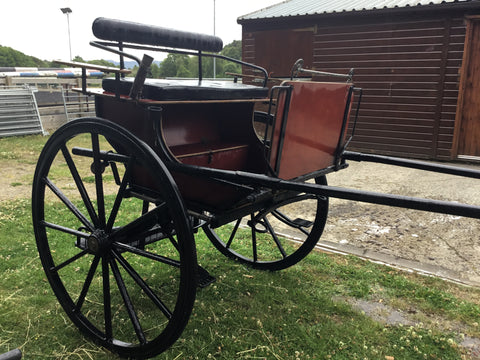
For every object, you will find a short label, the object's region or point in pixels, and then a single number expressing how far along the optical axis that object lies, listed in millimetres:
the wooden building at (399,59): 7562
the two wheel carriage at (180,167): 1968
